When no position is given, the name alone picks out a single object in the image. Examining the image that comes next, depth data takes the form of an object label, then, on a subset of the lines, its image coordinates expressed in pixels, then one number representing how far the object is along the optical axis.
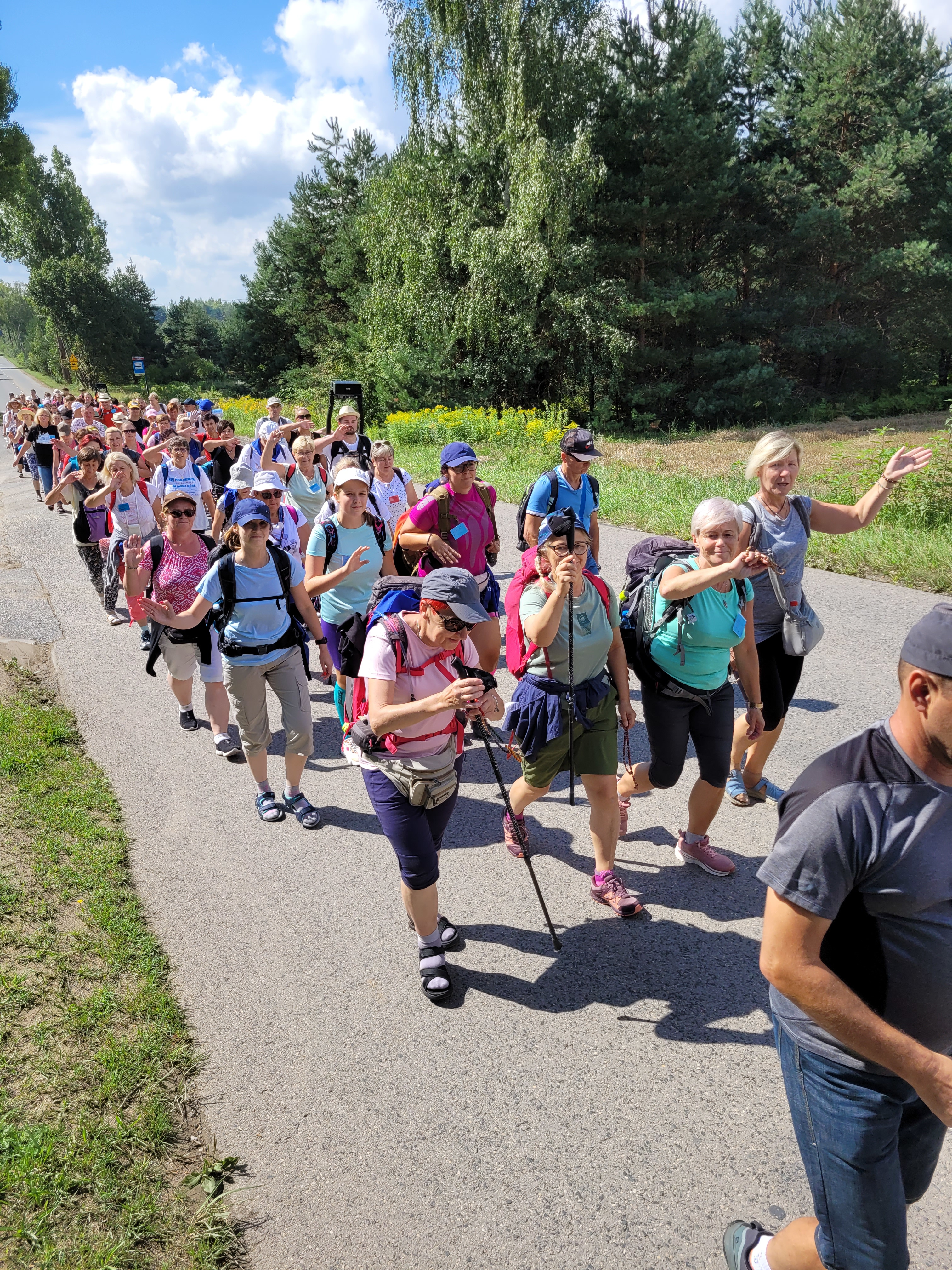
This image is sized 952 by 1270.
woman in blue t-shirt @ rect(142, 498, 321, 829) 4.92
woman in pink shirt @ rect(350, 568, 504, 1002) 3.10
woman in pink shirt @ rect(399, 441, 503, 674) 5.51
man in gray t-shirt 1.62
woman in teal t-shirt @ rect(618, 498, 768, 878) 3.67
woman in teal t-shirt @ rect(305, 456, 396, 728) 5.23
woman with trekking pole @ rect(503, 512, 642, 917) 3.72
